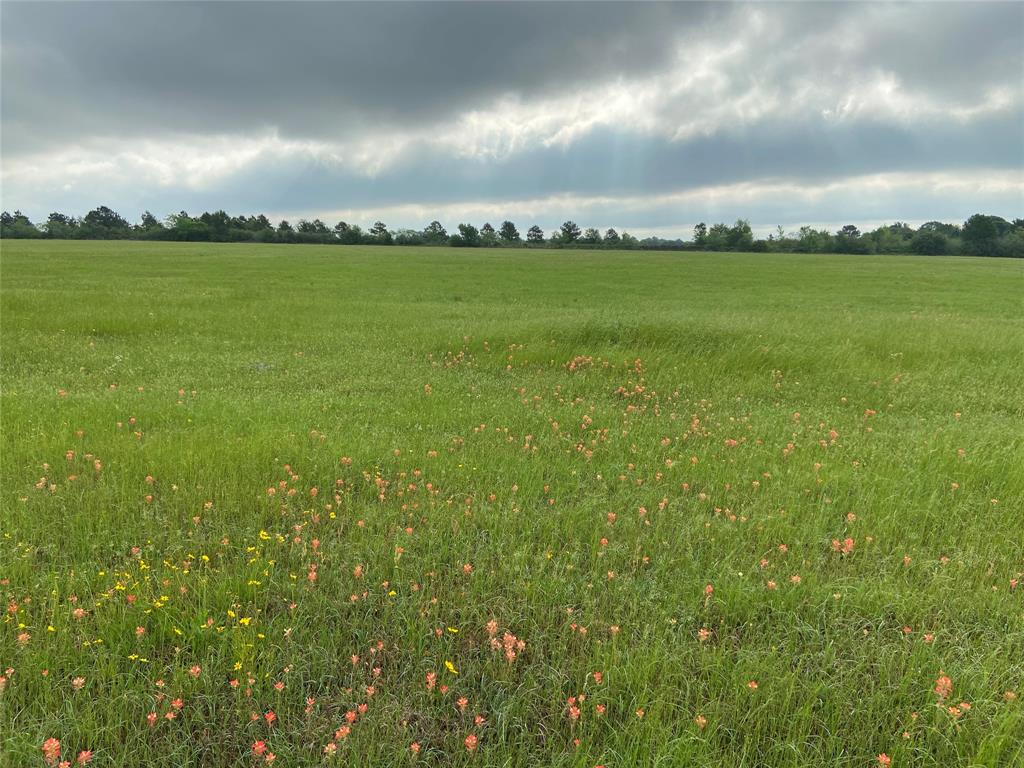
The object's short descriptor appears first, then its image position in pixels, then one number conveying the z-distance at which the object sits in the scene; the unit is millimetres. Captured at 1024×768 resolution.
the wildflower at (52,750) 2393
